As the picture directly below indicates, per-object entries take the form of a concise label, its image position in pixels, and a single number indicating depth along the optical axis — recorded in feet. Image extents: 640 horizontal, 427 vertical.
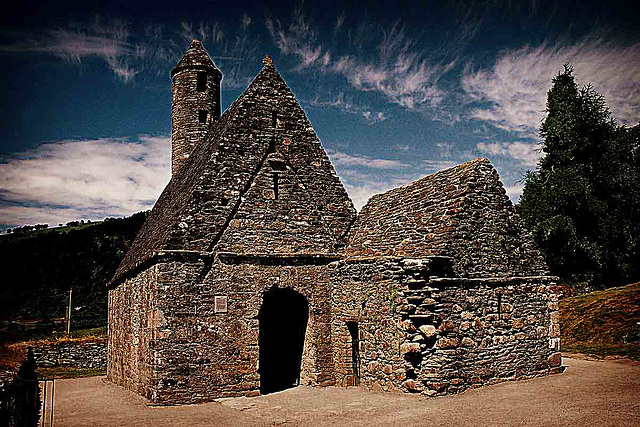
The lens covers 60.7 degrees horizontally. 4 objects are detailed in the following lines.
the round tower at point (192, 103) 69.21
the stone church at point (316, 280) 36.01
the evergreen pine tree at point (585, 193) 91.91
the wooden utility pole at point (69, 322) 92.48
